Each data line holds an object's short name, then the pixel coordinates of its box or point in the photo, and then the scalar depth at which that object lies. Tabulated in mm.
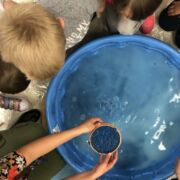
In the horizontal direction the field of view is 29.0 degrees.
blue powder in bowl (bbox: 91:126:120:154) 1162
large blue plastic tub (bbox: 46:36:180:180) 1433
